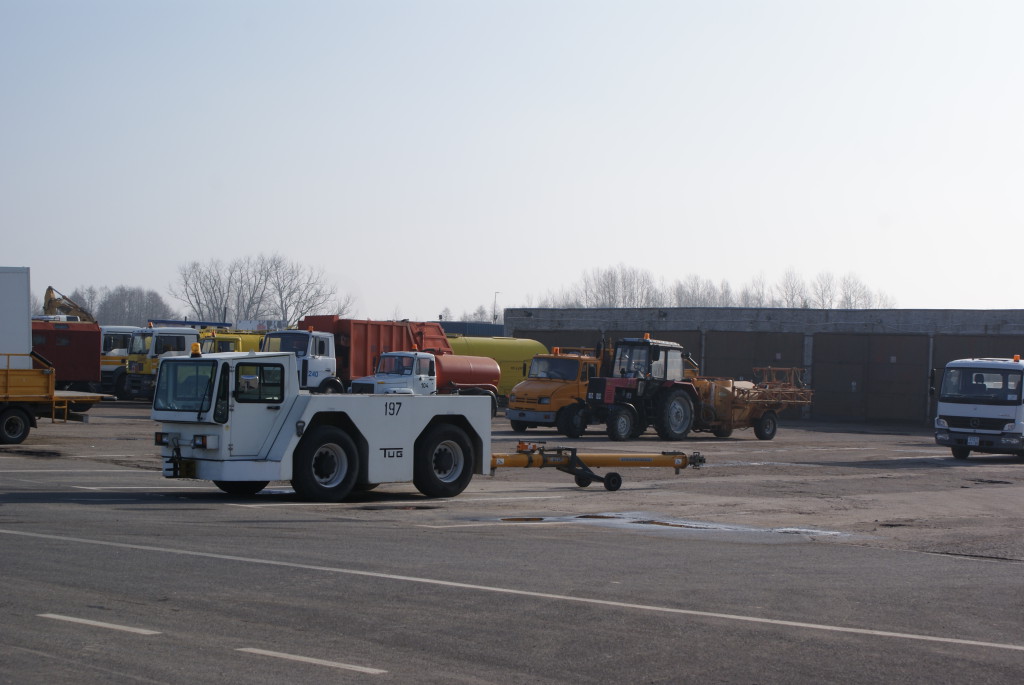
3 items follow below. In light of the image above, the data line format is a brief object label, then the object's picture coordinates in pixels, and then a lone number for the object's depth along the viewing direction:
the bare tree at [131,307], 168.75
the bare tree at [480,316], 160.94
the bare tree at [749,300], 134.23
